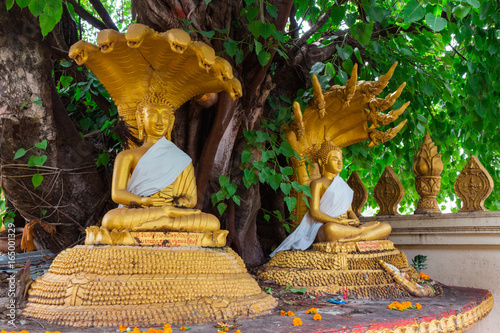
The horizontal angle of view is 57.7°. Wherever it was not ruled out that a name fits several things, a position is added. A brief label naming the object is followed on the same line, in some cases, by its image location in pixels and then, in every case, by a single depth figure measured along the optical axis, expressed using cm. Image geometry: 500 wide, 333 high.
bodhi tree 404
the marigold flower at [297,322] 296
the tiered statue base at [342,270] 430
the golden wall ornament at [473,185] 539
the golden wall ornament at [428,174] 585
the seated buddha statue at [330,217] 483
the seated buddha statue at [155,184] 352
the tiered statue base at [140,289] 297
